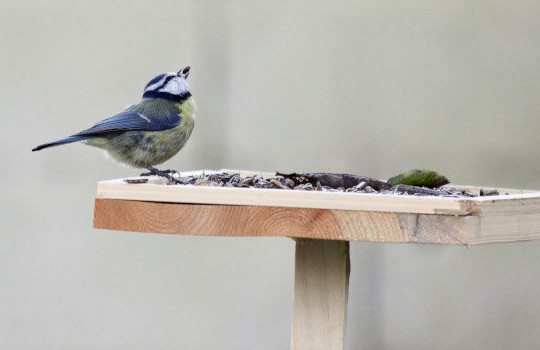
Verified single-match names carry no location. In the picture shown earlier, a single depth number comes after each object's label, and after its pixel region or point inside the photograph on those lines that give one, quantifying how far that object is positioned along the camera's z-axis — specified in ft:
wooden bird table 14.52
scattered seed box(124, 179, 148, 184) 16.31
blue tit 18.48
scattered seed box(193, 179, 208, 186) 16.77
